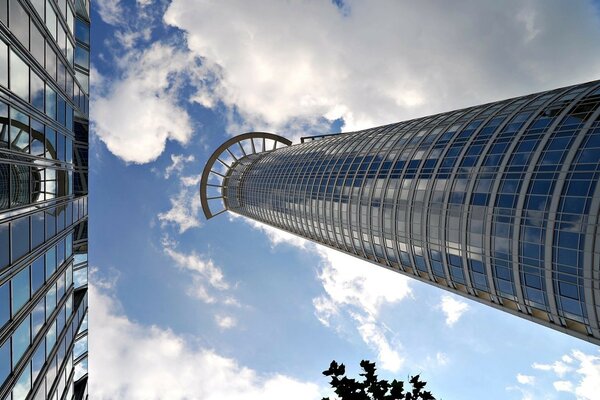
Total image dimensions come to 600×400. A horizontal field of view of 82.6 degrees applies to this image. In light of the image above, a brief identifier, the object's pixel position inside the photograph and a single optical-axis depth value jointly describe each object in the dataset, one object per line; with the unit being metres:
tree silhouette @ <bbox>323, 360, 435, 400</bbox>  13.20
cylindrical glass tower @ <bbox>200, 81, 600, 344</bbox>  26.66
